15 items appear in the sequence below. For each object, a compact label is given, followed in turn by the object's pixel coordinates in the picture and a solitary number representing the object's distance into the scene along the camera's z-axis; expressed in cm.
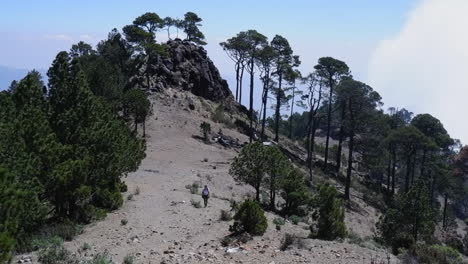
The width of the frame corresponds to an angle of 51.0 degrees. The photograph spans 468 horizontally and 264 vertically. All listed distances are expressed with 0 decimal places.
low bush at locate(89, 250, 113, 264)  1364
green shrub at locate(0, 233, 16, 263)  1066
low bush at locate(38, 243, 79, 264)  1412
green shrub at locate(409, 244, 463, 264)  1573
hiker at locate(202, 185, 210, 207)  2506
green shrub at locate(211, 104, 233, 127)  6024
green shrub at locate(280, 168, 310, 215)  2839
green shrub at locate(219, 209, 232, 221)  2158
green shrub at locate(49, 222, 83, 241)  1812
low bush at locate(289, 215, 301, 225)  2575
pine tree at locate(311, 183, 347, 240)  2073
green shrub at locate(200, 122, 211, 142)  5112
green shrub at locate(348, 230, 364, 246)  2061
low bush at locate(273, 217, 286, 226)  2280
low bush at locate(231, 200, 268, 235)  1870
